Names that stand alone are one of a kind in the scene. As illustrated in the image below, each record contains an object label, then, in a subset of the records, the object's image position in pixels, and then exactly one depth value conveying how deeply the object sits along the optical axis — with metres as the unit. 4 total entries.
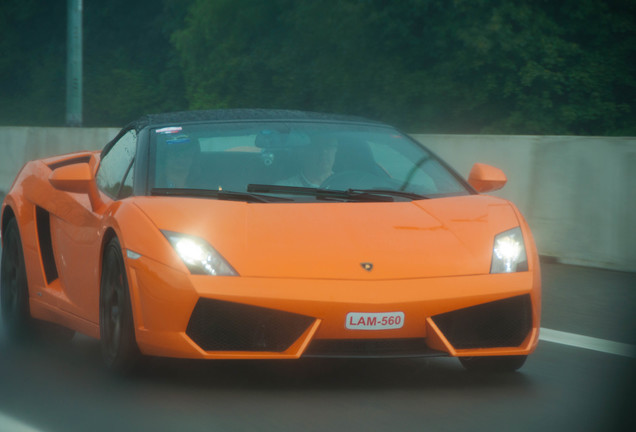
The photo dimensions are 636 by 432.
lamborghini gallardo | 9.64
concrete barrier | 19.70
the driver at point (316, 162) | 11.75
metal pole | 48.20
